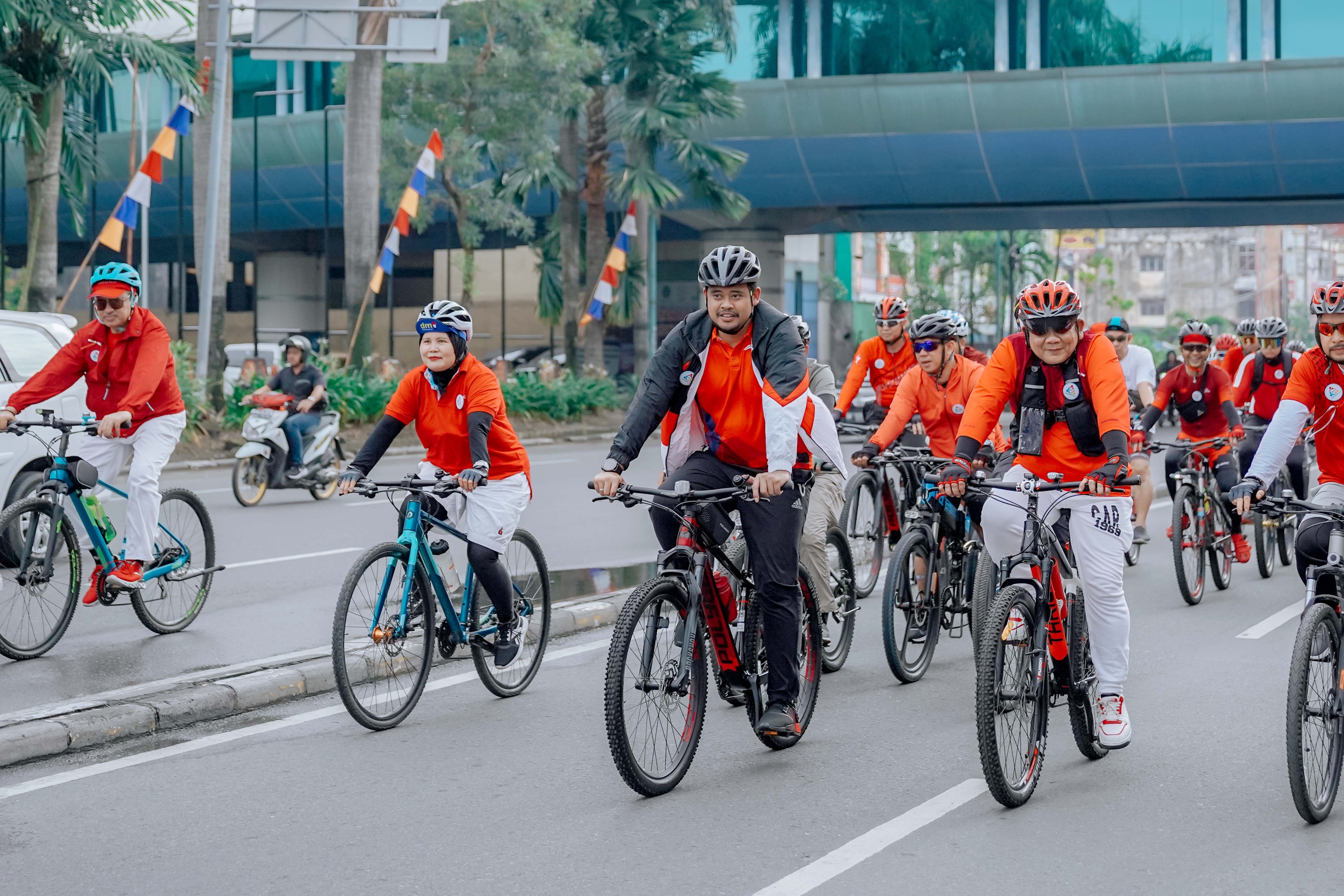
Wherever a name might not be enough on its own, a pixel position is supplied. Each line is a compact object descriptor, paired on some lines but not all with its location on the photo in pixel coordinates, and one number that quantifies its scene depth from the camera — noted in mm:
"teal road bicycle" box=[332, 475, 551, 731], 6266
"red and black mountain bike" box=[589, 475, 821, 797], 5223
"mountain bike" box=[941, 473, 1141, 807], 5156
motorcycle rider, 16094
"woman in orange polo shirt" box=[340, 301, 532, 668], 6848
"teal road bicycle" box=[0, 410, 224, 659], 7402
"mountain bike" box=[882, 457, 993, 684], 7414
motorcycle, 15812
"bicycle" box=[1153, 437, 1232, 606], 10117
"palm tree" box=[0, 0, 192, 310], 21016
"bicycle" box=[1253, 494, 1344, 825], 4969
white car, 10375
